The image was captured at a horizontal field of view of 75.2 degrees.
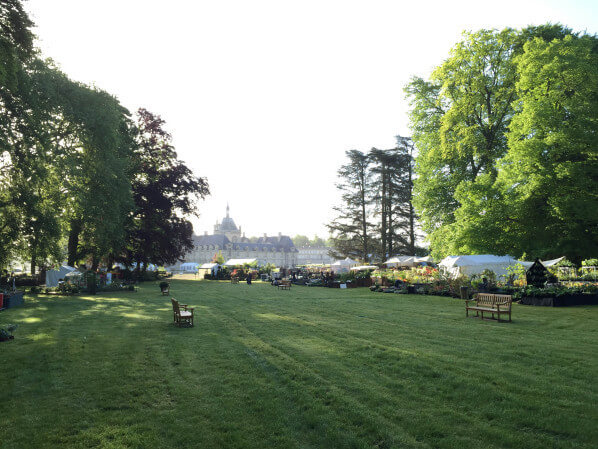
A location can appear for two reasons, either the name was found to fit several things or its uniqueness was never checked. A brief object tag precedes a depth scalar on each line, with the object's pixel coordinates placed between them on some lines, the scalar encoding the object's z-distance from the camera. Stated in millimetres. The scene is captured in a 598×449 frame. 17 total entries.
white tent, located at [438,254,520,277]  23266
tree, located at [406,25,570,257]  23938
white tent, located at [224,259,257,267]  52606
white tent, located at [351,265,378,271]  34547
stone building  131125
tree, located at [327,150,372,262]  48156
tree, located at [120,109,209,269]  37062
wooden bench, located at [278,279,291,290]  28875
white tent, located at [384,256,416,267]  36316
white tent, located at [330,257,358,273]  42238
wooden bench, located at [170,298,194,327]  11825
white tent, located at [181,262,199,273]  75262
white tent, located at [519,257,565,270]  24188
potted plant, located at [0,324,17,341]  9719
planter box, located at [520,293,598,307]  16625
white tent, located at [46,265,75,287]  31300
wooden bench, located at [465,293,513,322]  12680
